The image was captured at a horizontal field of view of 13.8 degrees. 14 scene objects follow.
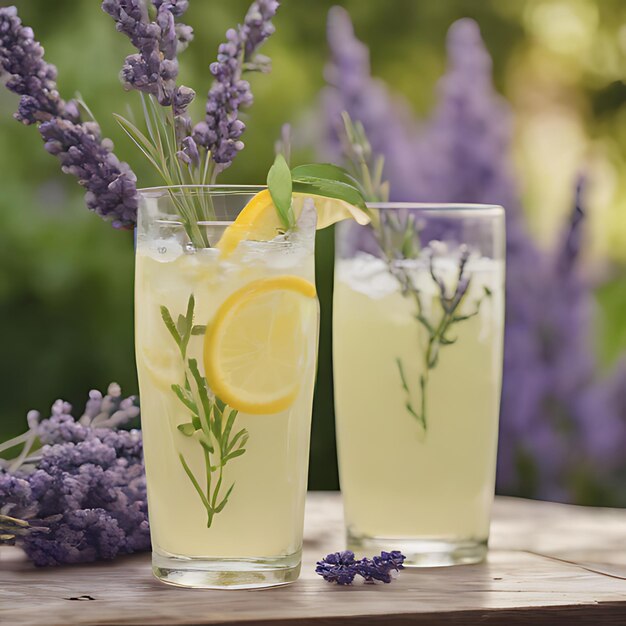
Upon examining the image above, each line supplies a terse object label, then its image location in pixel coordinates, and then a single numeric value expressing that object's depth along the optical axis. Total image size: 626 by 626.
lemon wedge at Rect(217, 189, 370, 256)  0.96
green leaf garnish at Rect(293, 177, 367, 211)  0.97
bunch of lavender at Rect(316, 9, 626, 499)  1.34
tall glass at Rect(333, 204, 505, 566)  1.04
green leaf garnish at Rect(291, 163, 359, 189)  0.98
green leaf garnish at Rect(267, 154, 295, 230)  0.96
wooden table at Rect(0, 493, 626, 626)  0.92
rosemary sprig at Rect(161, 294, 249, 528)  0.96
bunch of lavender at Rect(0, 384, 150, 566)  1.01
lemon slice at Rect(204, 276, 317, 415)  0.96
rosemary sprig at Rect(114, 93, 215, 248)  0.97
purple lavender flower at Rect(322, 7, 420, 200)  1.29
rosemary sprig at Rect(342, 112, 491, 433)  1.04
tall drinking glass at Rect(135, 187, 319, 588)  0.96
